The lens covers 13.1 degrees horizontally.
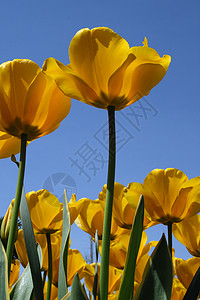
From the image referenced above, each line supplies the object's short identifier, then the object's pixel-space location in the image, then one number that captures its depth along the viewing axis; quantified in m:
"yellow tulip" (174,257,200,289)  0.86
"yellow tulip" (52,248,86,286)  0.88
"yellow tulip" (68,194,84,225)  0.77
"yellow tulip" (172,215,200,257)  0.84
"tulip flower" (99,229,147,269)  0.86
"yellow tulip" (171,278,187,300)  0.88
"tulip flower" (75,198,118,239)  0.84
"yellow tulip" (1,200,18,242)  0.71
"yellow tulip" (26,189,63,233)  0.81
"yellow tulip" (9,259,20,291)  0.93
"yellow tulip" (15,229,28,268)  0.81
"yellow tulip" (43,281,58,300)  0.90
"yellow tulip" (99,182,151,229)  0.81
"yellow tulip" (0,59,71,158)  0.71
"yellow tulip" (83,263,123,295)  0.96
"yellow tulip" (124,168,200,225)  0.75
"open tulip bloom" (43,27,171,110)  0.67
